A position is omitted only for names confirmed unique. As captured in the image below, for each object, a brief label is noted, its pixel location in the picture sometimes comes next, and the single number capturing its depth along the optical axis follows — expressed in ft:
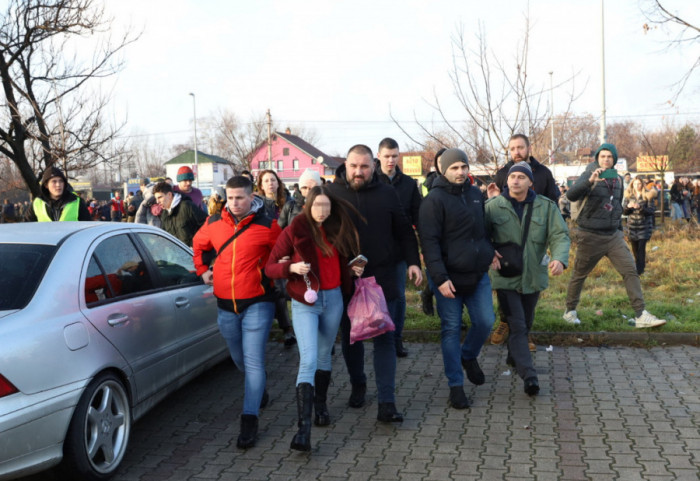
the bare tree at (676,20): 35.94
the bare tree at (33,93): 44.29
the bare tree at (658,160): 73.79
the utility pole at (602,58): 64.58
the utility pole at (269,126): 159.04
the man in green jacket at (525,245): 17.85
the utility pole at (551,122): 40.09
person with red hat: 27.32
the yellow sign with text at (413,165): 78.48
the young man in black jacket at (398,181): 19.02
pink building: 266.16
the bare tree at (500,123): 38.50
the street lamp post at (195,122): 189.10
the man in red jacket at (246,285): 15.11
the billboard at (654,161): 76.73
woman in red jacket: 14.51
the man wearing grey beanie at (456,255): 16.71
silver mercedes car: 11.09
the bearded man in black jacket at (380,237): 16.10
